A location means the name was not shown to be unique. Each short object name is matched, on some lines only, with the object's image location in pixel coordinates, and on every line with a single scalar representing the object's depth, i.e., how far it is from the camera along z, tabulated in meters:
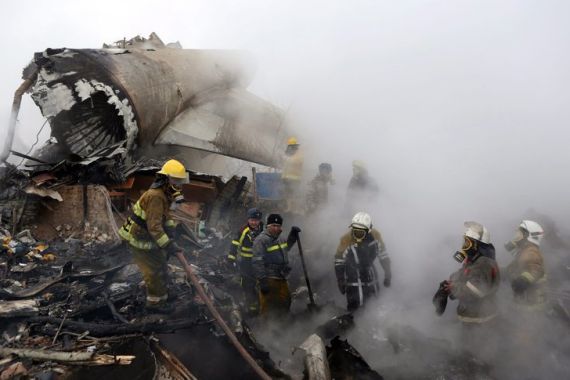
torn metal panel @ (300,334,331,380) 3.53
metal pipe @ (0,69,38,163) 7.34
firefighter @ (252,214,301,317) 4.96
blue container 8.66
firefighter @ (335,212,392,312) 4.89
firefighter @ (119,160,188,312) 4.27
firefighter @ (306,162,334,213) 8.32
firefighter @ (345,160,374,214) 7.52
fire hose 3.40
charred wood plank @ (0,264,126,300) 4.63
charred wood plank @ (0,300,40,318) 4.22
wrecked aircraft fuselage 7.23
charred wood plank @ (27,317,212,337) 4.04
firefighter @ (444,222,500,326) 4.11
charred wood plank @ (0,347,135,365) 3.49
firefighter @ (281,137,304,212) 8.20
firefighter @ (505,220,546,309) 4.18
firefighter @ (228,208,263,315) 5.16
